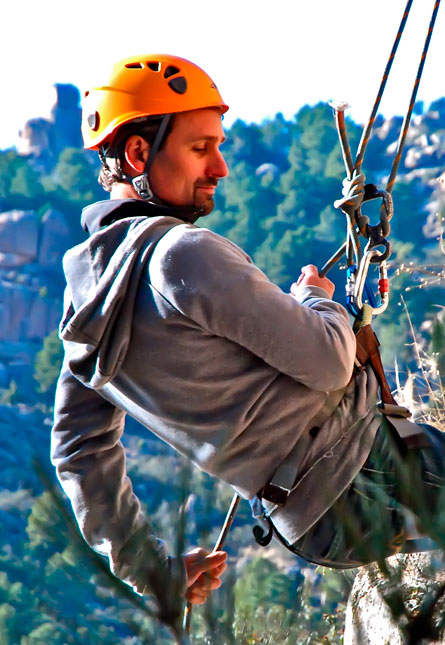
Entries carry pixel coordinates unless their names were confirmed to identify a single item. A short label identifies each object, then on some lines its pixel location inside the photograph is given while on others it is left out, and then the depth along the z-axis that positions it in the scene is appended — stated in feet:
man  22.04
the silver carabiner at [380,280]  22.95
